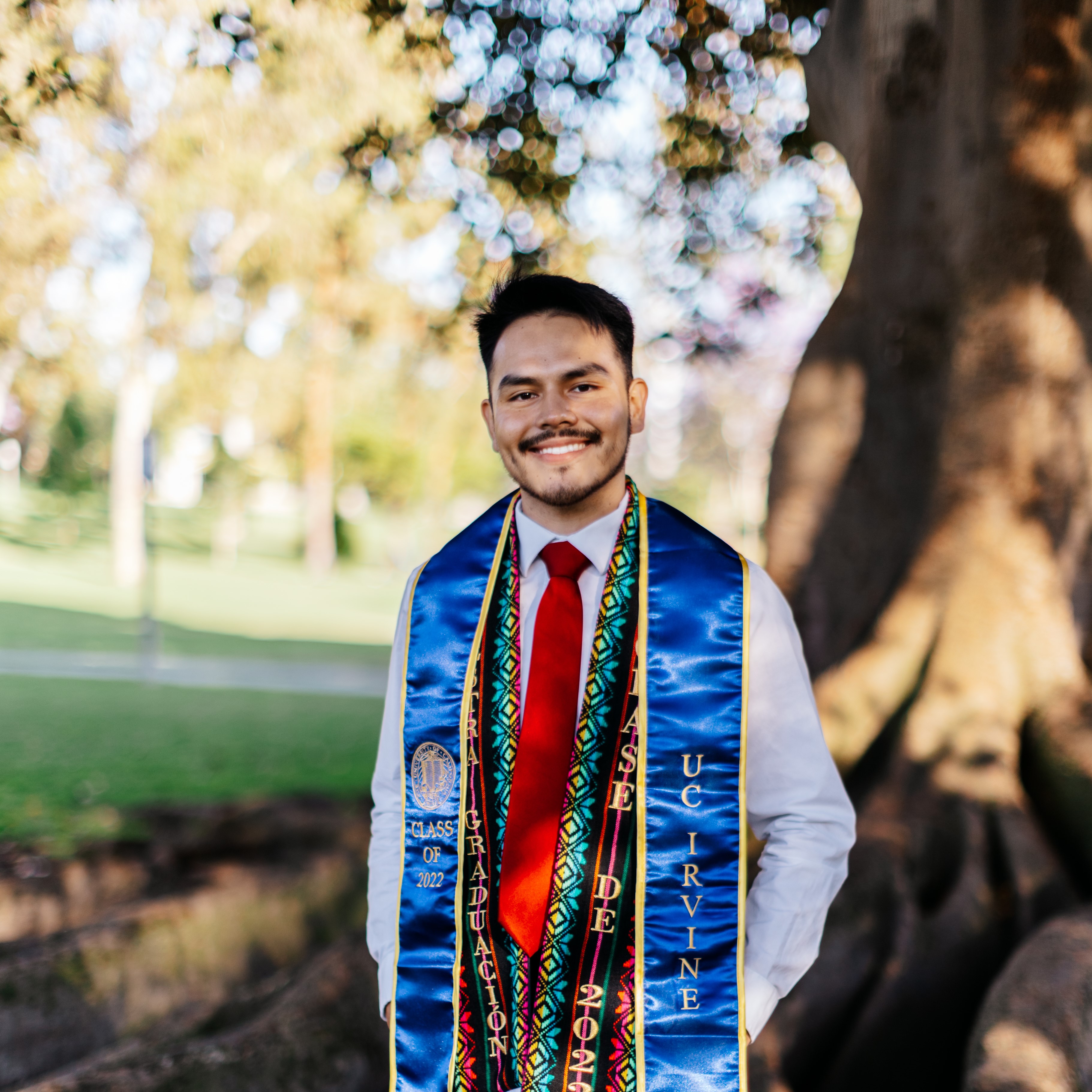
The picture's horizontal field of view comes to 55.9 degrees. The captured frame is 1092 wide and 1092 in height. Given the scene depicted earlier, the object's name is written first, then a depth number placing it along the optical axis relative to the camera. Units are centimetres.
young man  189
